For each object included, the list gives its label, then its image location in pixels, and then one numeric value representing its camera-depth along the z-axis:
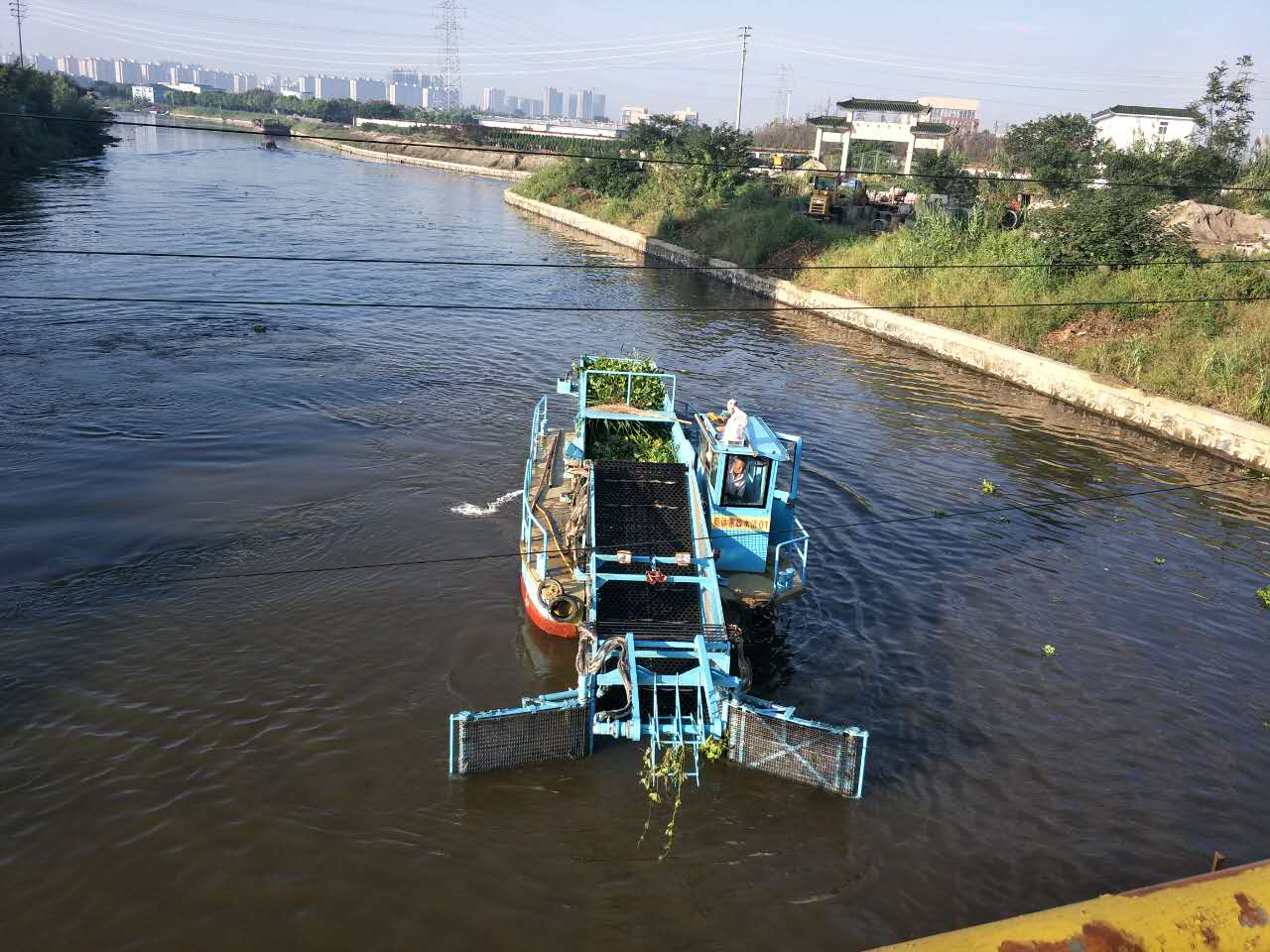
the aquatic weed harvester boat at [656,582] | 9.30
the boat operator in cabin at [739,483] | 12.48
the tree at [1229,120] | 58.22
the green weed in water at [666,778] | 9.12
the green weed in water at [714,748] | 9.39
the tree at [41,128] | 61.12
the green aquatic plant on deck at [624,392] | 15.80
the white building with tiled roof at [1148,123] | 78.56
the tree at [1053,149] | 57.00
